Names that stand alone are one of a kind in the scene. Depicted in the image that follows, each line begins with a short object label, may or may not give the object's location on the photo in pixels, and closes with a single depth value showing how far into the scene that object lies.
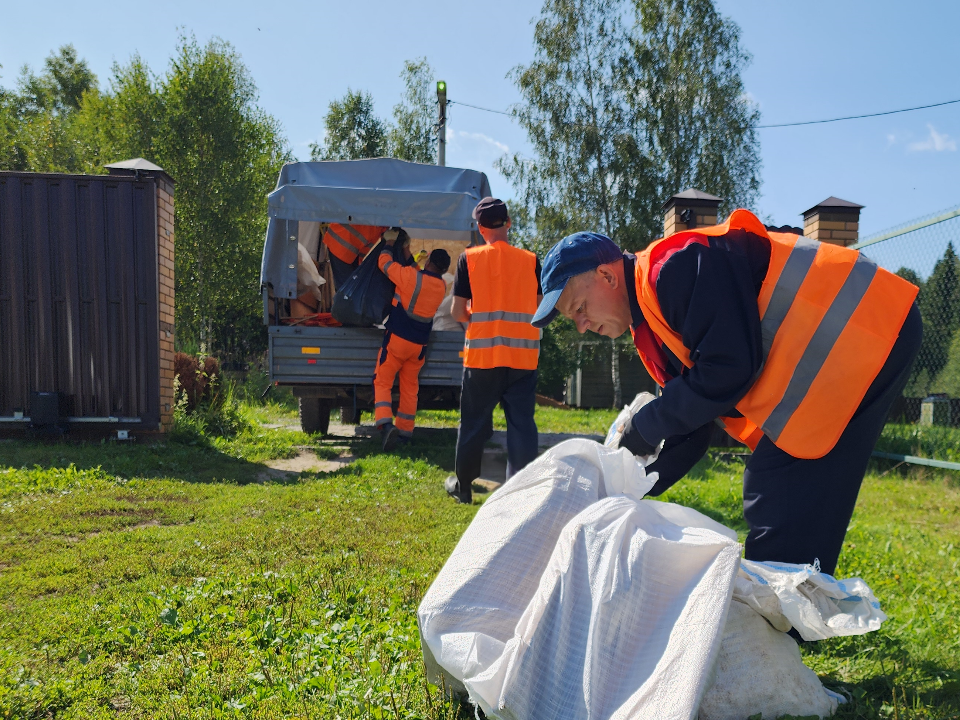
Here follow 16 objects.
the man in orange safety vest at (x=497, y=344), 4.66
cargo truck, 7.58
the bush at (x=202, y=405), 7.39
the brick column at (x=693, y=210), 8.14
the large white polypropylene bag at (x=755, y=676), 1.75
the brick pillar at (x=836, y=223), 7.96
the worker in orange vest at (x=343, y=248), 8.77
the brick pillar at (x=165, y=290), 7.17
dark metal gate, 6.96
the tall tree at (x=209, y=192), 21.30
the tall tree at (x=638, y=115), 19.61
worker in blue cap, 1.94
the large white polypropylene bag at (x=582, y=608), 1.59
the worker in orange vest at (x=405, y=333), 7.03
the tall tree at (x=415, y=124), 26.77
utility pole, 16.50
